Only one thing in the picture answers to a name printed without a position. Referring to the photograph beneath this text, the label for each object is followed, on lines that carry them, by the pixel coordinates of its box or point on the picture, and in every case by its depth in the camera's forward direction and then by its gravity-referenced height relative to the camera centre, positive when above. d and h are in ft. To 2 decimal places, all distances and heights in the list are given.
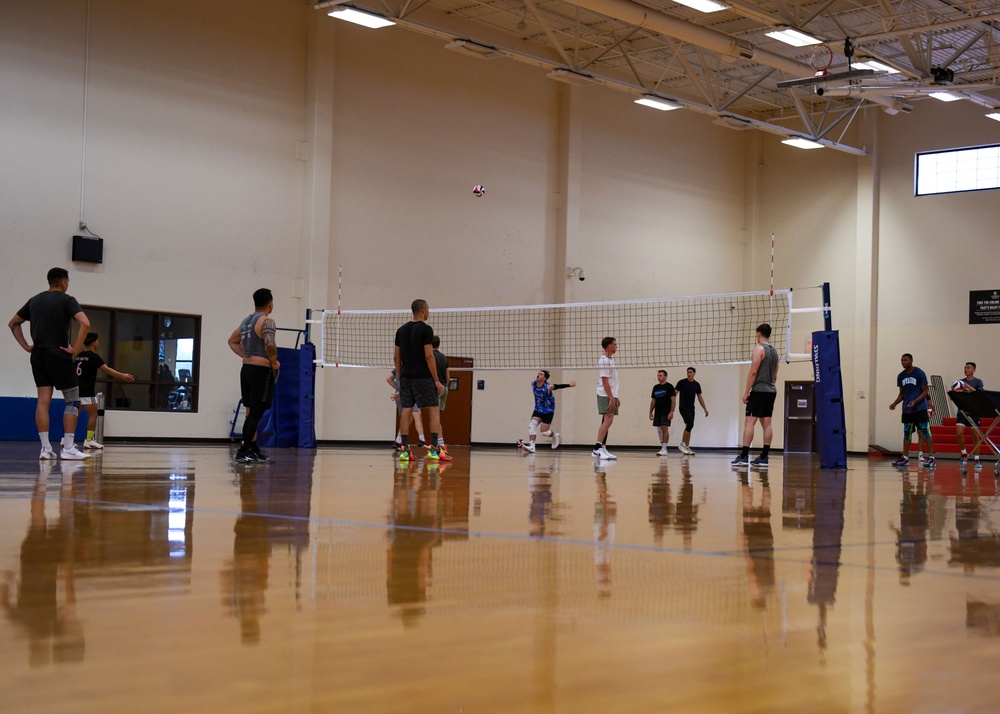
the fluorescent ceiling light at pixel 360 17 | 51.08 +17.84
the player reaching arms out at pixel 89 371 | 38.65 -0.10
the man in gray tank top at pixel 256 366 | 30.42 +0.18
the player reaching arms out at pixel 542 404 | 53.88 -1.33
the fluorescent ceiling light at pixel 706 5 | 46.76 +17.13
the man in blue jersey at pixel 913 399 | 49.03 -0.56
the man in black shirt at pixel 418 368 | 33.12 +0.25
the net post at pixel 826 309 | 41.10 +3.01
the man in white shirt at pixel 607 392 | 43.75 -0.51
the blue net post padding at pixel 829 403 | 40.81 -0.71
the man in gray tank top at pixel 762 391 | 40.01 -0.31
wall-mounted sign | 71.56 +5.69
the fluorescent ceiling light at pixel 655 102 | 65.31 +17.70
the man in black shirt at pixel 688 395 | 66.03 -0.82
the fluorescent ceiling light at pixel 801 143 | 72.59 +17.16
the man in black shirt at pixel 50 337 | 28.68 +0.85
